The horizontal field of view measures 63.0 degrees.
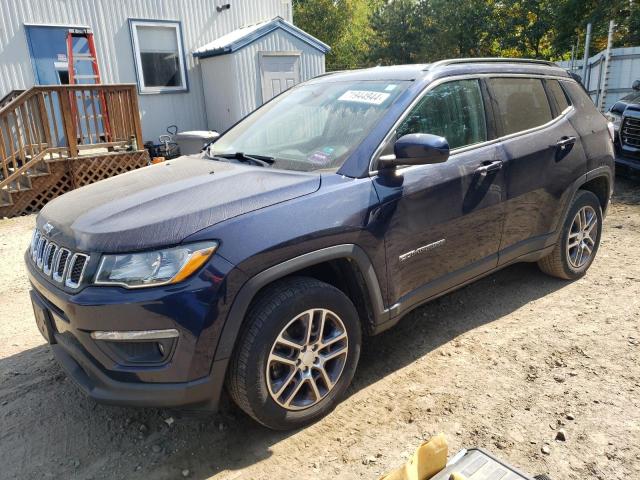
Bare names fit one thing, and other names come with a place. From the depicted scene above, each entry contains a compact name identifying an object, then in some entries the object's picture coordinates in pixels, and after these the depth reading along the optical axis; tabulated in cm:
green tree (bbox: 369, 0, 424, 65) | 2483
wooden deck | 778
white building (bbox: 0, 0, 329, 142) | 973
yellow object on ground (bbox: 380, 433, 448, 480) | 188
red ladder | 912
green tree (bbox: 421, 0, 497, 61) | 2253
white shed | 1143
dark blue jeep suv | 226
